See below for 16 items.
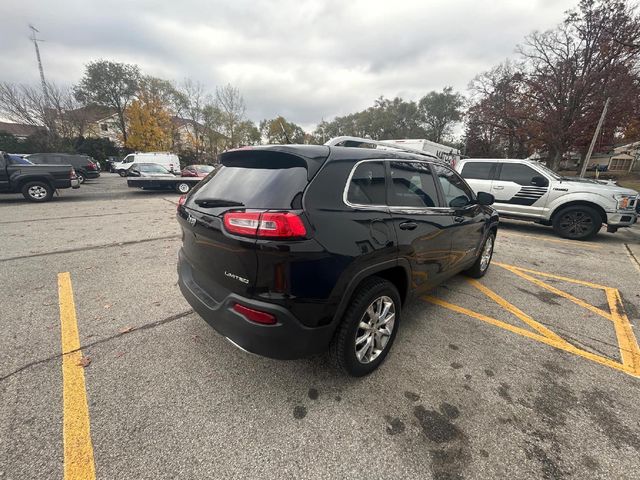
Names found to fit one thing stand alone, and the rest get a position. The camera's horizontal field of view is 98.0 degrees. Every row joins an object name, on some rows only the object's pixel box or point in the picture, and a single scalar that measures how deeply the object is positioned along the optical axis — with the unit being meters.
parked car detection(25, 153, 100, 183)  16.42
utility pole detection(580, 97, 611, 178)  14.91
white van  20.96
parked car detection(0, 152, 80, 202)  8.94
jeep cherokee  1.68
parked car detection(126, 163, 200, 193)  12.13
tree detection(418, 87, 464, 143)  49.19
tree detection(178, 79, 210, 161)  39.34
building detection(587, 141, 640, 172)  39.41
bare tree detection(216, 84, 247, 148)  38.72
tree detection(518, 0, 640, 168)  16.17
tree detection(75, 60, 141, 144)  36.34
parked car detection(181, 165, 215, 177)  15.95
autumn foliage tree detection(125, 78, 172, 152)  34.66
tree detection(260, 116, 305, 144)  59.09
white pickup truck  6.51
